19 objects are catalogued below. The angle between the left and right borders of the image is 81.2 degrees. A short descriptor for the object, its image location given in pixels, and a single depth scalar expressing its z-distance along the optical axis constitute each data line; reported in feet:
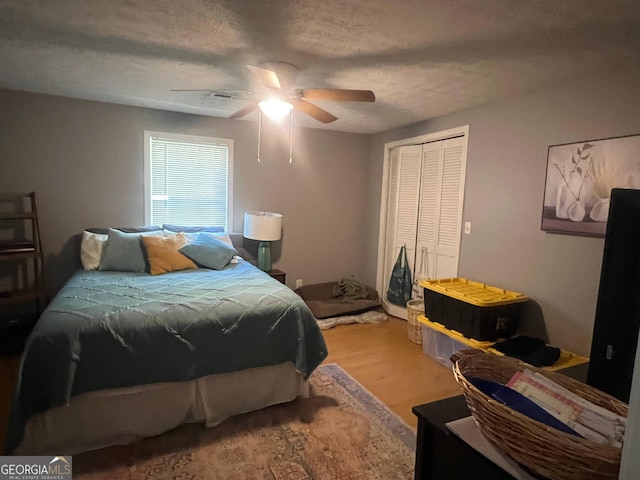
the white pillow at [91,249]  10.74
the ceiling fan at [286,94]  7.38
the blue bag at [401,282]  13.97
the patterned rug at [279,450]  6.15
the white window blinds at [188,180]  12.72
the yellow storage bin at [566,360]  7.91
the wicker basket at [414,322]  11.78
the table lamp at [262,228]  12.87
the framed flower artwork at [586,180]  7.57
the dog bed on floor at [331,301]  13.91
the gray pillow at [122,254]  10.35
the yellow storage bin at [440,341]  9.66
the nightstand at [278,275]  13.30
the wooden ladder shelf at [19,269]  10.13
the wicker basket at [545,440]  2.10
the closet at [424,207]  11.83
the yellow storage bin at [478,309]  9.21
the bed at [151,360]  5.99
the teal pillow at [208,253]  10.89
